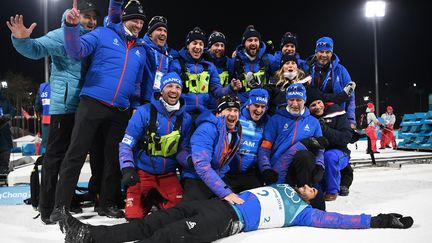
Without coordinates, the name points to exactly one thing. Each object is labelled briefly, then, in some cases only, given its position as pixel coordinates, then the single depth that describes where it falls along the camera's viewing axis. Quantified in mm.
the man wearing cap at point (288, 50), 5176
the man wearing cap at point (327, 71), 5207
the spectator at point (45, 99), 5020
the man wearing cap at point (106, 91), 3525
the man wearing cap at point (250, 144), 4145
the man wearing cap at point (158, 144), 3695
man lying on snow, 2680
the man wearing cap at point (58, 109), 3750
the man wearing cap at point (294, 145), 4109
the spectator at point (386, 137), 13586
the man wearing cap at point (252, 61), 4891
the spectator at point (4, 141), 6767
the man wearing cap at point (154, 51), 3975
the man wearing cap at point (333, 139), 4754
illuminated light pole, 18212
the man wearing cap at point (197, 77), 4469
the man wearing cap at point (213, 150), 3408
